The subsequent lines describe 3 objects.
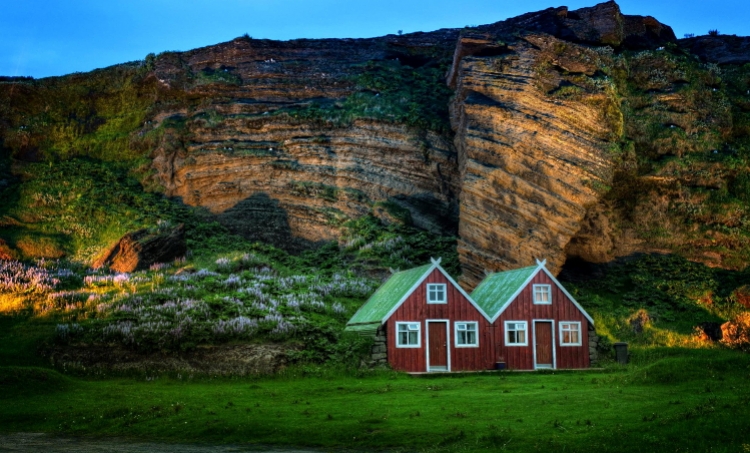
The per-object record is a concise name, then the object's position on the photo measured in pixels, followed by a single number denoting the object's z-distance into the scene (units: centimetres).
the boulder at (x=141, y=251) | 5497
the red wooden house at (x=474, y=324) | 4116
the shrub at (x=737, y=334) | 4484
